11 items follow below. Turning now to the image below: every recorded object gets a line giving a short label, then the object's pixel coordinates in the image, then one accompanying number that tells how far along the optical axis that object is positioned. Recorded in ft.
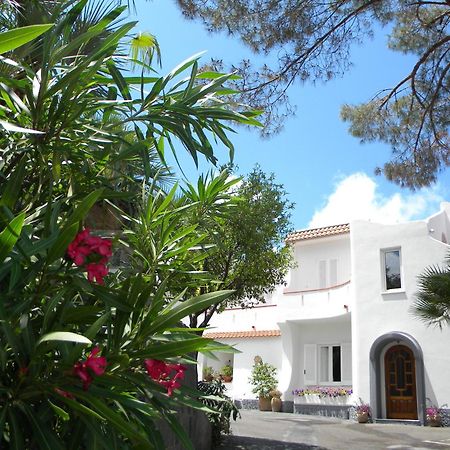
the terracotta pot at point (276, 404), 75.92
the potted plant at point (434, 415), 59.52
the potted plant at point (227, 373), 85.31
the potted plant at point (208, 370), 80.94
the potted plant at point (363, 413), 63.57
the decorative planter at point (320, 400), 69.72
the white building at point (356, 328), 63.93
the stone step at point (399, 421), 61.57
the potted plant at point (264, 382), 77.56
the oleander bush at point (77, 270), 8.28
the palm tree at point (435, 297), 34.68
